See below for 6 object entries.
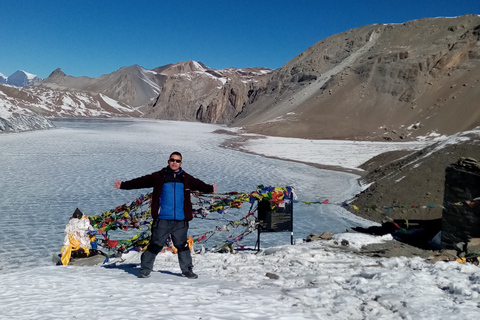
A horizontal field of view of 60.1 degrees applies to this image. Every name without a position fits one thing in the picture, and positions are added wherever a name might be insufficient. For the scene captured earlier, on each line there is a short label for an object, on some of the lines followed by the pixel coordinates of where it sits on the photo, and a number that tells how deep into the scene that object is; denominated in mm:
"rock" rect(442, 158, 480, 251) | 7164
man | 5004
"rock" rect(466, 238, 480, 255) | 6139
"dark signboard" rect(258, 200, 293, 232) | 7562
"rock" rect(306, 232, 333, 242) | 8291
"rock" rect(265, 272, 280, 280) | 5336
